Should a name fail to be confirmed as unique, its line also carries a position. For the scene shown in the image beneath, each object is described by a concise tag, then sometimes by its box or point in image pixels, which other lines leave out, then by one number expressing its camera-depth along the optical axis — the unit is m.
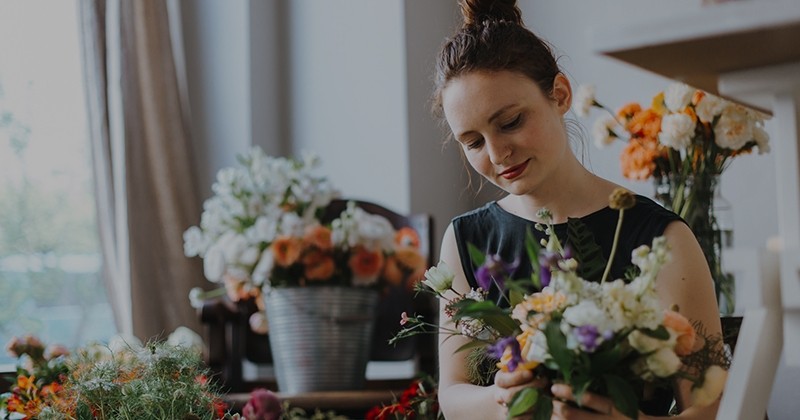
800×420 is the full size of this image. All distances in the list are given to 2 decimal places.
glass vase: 2.22
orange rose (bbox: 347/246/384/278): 2.86
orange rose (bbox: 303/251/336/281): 2.84
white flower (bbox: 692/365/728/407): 1.00
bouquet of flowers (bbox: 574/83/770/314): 2.20
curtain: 3.85
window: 3.65
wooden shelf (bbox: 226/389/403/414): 2.71
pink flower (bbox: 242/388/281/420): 1.95
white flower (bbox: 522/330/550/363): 1.02
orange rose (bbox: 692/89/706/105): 2.21
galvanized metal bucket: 2.84
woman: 1.47
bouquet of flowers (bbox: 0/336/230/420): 1.46
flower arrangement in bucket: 2.85
